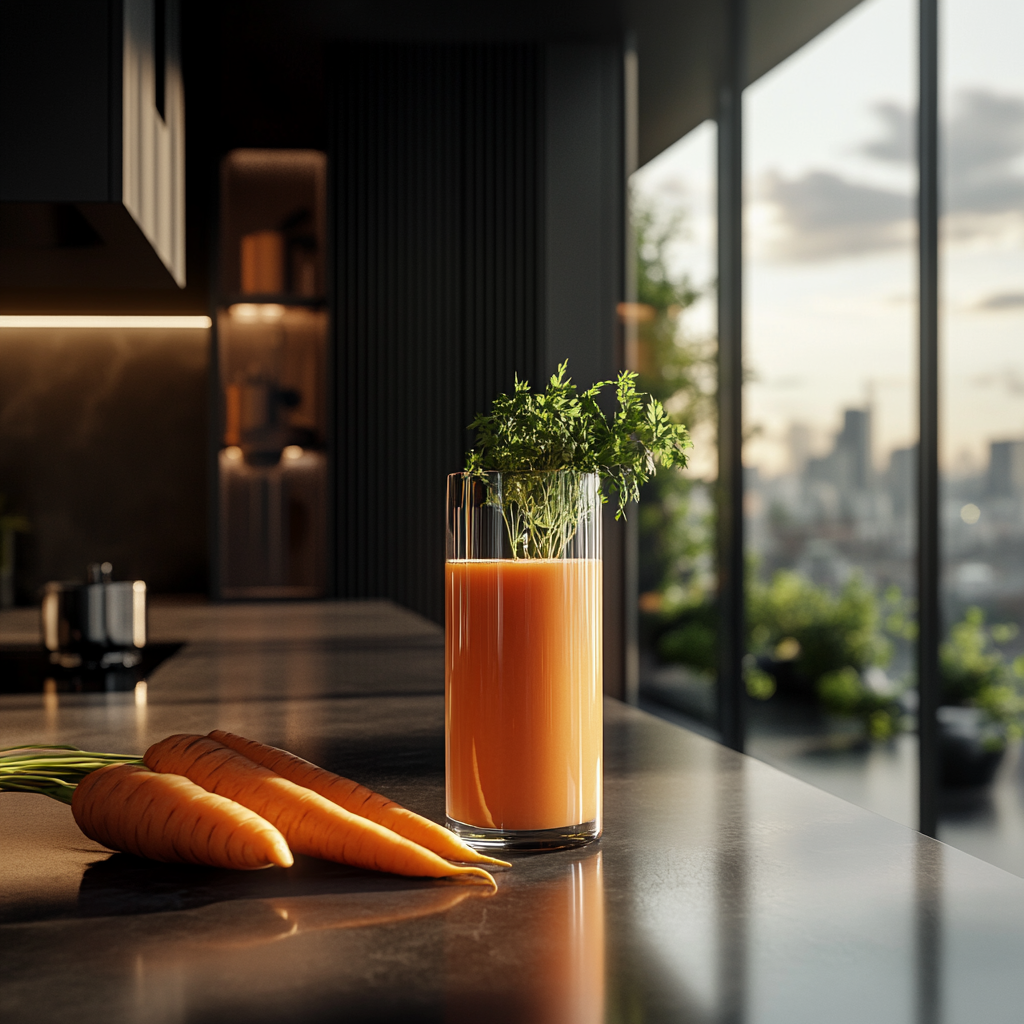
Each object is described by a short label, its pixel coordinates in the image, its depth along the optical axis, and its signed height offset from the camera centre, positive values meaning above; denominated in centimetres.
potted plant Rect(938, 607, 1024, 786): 245 -47
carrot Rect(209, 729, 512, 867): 57 -16
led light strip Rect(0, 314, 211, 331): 342 +52
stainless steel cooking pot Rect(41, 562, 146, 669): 168 -20
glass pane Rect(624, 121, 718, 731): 346 +29
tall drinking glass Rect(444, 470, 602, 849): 62 -10
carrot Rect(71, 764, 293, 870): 56 -17
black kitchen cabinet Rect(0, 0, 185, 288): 148 +51
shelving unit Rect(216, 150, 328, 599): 331 +33
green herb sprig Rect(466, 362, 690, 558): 62 +3
